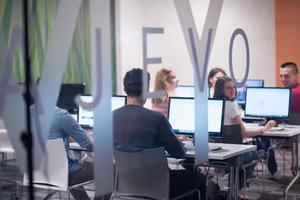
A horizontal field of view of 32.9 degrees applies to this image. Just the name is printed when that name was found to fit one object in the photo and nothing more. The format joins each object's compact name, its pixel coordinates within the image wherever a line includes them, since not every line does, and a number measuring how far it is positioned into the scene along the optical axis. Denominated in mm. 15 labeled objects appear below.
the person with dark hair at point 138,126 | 3059
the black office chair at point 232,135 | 3951
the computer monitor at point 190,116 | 3828
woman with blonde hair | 3636
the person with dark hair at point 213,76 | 4218
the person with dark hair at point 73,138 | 3227
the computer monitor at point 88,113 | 2893
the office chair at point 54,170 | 2792
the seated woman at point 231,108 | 4156
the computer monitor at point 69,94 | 2821
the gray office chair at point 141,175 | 2992
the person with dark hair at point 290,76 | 5283
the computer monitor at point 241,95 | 4675
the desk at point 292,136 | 4359
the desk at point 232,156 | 3415
